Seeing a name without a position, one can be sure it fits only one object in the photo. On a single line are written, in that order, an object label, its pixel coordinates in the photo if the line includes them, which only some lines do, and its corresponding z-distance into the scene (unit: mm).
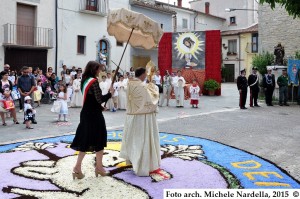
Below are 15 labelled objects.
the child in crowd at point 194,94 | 16344
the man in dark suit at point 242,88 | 15852
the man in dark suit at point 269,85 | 17188
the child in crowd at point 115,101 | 15151
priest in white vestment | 5664
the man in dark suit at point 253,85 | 16578
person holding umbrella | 5320
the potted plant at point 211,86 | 23078
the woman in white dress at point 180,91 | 16828
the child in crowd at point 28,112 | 10188
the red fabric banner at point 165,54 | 24094
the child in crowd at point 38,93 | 15680
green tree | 6693
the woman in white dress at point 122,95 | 15883
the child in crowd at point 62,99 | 11516
